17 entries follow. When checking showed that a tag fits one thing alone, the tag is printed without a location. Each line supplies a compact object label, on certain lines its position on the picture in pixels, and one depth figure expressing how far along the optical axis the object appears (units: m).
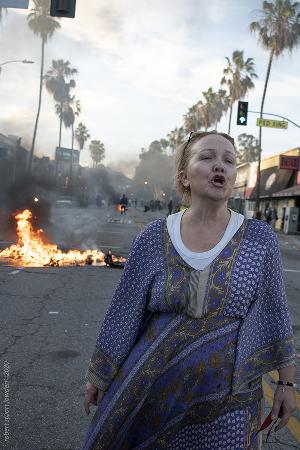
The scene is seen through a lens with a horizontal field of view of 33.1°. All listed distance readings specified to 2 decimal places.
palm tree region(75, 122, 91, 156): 121.38
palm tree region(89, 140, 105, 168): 150.38
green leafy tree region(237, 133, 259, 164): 102.88
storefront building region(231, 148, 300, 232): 39.00
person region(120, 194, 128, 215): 49.38
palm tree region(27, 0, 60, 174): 50.41
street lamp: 27.85
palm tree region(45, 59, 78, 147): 76.12
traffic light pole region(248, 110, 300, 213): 37.48
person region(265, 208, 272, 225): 37.66
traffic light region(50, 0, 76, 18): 9.06
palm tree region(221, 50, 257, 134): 48.00
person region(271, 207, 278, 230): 39.24
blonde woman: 1.85
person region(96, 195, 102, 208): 74.38
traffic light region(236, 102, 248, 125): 25.38
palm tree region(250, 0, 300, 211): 35.97
